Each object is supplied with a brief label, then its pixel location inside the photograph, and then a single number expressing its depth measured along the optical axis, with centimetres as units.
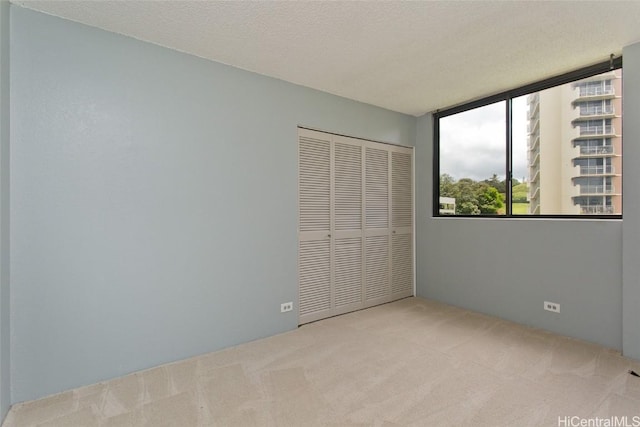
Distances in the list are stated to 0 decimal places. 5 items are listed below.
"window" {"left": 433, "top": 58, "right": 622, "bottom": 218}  279
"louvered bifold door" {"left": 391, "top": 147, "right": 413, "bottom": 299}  412
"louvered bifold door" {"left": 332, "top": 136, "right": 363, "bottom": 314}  356
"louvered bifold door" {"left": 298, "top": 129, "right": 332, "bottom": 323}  327
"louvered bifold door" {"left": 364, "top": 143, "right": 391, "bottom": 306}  385
